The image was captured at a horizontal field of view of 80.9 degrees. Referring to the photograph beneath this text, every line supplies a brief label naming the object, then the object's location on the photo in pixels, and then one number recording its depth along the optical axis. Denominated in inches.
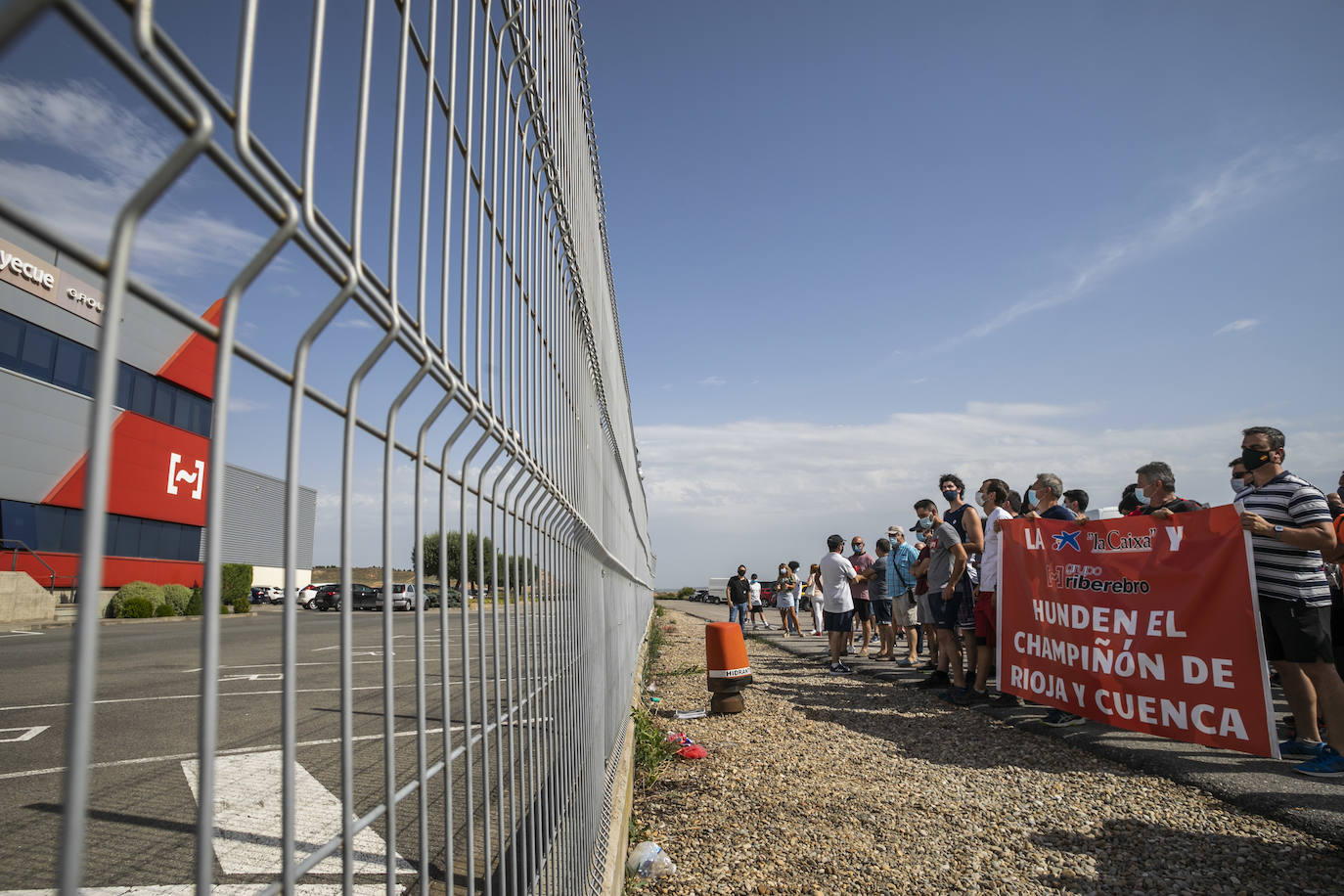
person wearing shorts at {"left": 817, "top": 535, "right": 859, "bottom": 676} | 433.7
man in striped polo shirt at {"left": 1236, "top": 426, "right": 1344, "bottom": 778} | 189.0
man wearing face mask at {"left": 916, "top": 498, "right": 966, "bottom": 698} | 310.8
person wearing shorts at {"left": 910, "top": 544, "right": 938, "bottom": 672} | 372.2
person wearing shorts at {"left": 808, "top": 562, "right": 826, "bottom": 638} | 758.5
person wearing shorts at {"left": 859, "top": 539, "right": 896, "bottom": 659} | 471.3
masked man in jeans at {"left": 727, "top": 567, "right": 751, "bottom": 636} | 764.0
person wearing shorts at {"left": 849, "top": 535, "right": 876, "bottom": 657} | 524.4
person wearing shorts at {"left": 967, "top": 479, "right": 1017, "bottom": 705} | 304.8
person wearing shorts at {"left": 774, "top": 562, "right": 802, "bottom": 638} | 740.6
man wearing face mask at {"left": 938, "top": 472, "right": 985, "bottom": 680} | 314.5
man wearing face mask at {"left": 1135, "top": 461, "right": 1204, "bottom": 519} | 257.0
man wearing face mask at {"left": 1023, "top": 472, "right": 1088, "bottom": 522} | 294.0
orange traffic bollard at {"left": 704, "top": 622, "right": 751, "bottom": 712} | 311.6
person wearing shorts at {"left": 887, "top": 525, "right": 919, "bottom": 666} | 407.9
